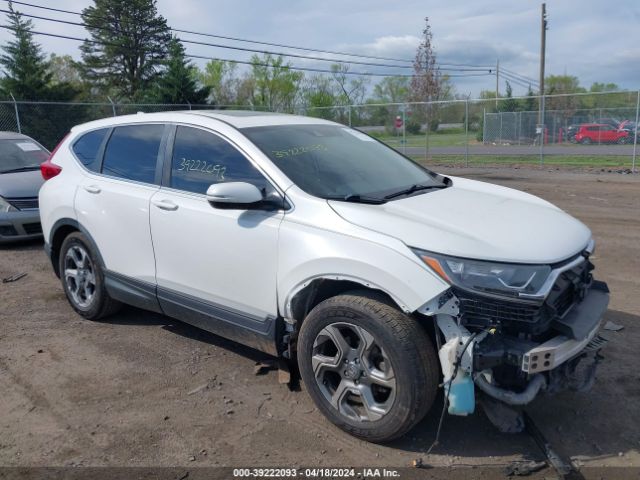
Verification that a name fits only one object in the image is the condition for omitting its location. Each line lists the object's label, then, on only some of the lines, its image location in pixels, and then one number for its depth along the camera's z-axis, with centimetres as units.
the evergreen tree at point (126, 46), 3953
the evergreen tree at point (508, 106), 2738
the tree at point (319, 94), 4862
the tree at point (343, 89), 5289
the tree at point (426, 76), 2891
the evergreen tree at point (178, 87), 2680
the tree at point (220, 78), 4956
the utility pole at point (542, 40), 3148
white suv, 293
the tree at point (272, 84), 4947
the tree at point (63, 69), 4984
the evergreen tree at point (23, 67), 2542
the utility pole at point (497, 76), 5777
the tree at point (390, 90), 5563
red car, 2105
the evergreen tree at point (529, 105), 2691
